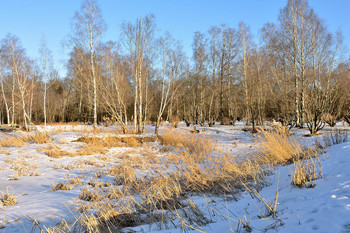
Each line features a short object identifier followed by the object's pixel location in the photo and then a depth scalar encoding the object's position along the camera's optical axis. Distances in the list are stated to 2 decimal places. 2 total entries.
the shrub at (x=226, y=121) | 20.22
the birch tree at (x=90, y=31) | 13.66
